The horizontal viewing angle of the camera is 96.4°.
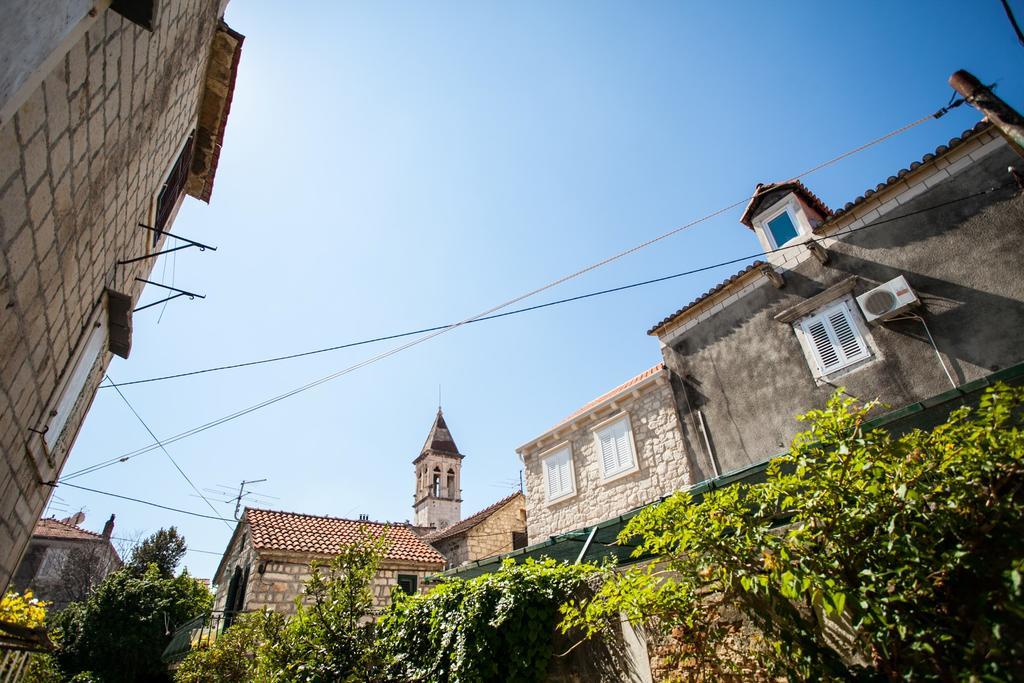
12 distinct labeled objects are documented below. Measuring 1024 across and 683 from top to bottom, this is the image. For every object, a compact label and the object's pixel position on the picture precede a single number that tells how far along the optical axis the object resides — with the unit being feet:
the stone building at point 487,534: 67.72
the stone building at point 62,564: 96.73
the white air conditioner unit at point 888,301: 27.40
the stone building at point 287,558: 44.32
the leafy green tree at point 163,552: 87.51
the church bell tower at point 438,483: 120.22
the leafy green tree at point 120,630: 51.21
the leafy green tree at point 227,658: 30.60
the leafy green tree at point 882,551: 7.74
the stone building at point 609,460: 37.11
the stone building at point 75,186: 8.02
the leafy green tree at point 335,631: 17.20
